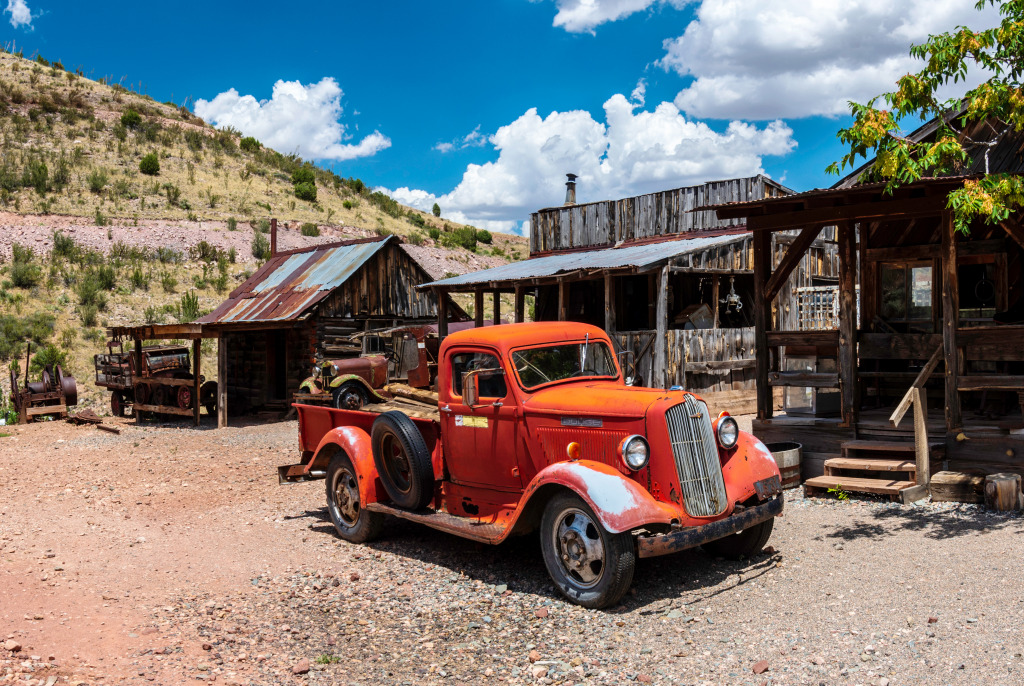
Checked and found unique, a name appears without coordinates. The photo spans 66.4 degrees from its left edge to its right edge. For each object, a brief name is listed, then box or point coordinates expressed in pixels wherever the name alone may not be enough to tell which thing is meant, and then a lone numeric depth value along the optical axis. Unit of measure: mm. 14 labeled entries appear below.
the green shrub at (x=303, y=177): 51781
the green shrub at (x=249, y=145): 54781
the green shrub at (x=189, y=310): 29641
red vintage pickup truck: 5938
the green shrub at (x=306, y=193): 49781
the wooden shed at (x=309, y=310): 20406
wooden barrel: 9609
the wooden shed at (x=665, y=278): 16609
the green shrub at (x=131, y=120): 50094
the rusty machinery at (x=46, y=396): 19594
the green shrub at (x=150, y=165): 44625
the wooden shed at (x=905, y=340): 9133
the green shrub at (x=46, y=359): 24234
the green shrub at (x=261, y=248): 37656
